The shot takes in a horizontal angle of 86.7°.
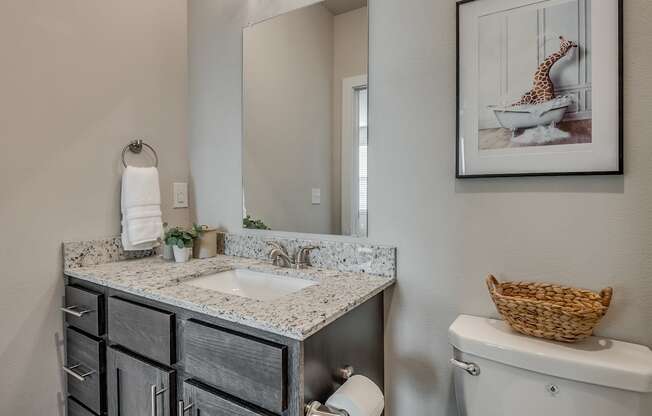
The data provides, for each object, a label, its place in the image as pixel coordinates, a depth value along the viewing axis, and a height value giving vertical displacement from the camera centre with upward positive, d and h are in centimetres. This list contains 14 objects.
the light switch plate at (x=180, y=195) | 175 +4
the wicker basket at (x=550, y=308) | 81 -26
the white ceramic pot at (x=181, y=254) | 150 -22
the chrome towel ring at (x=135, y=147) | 155 +26
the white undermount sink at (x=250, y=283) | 129 -32
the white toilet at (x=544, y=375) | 75 -41
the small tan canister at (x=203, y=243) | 159 -19
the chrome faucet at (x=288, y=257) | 137 -22
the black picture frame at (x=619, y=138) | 87 +16
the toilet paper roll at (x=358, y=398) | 85 -49
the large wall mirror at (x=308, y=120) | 129 +34
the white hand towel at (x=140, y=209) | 149 -3
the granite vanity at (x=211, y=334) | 82 -37
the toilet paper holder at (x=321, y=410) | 80 -49
